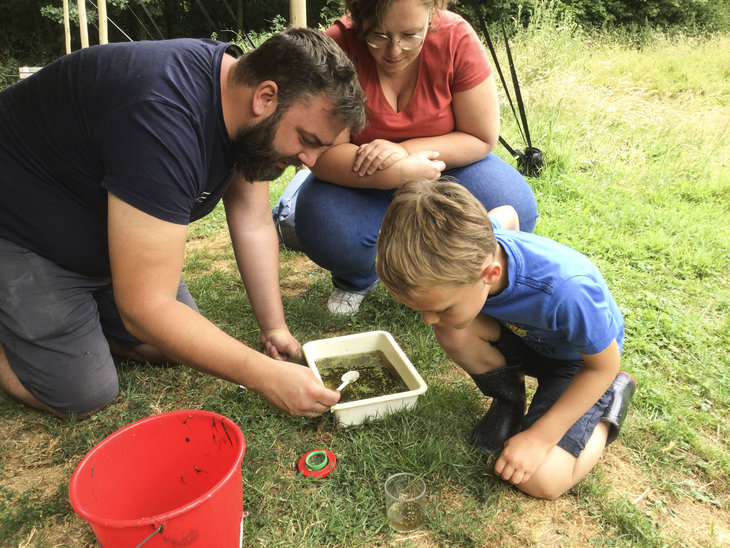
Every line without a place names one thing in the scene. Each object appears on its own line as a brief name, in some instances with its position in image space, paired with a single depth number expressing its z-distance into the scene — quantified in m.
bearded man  1.45
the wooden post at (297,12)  2.57
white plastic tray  1.78
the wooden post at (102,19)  6.47
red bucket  1.09
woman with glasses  2.17
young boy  1.39
